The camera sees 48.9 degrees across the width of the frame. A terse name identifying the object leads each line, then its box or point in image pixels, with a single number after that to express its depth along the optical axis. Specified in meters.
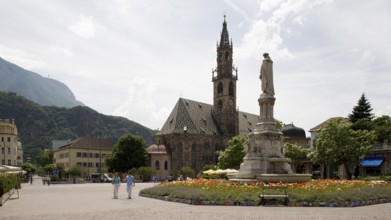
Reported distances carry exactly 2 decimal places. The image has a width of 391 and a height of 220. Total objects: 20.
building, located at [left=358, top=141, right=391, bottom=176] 58.12
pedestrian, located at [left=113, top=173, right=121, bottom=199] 28.84
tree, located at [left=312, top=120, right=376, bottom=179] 49.19
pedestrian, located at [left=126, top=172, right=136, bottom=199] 28.28
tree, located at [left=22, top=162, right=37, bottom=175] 112.66
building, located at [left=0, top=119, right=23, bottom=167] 98.44
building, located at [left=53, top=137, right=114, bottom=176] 105.06
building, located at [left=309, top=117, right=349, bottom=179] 66.64
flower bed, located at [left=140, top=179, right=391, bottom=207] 21.58
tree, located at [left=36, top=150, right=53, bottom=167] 147.50
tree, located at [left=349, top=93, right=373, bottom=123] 68.50
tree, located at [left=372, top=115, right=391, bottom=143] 56.28
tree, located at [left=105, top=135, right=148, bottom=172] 86.38
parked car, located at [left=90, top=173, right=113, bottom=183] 77.32
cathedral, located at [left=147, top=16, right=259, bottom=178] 98.06
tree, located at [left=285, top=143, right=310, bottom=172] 64.31
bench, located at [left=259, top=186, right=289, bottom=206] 21.53
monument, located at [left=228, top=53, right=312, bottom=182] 30.72
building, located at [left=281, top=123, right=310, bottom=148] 91.25
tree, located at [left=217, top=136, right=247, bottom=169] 67.00
